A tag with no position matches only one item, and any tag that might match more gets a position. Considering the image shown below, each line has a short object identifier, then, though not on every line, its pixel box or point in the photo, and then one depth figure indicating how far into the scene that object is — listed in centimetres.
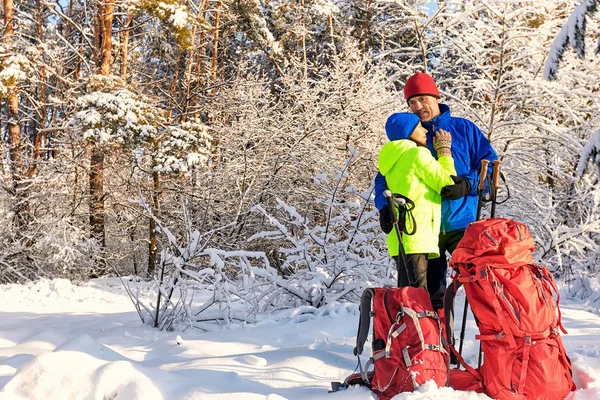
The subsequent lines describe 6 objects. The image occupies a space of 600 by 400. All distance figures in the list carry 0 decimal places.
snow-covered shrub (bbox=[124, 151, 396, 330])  471
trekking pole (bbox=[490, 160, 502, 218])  300
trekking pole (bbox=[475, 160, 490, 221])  298
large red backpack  249
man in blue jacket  308
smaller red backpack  257
